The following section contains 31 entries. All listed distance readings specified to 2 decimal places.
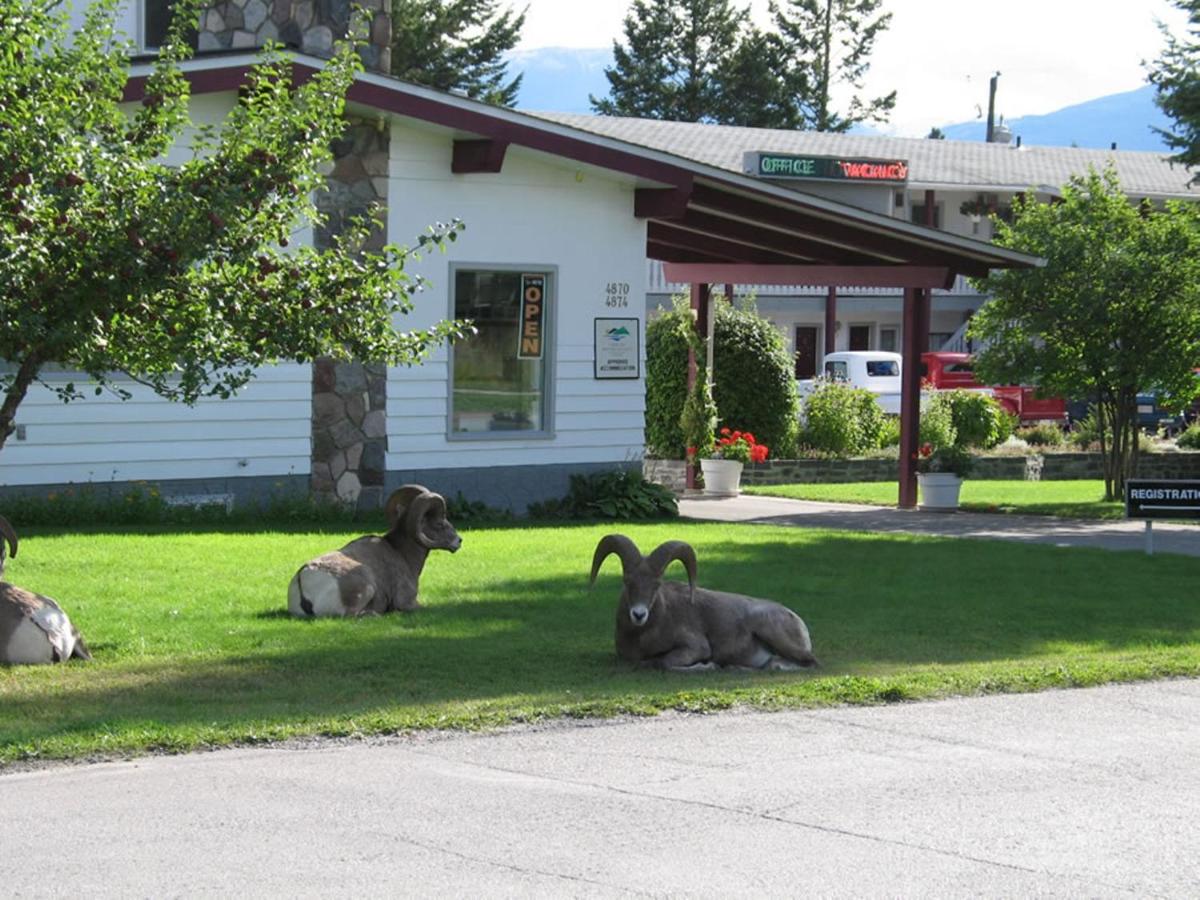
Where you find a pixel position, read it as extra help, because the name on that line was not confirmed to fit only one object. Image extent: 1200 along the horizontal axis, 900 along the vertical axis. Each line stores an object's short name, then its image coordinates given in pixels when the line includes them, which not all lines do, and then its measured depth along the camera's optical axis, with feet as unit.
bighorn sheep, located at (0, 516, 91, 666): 34.35
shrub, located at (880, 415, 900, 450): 105.40
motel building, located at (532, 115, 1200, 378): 160.56
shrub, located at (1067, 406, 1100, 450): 111.24
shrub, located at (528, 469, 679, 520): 67.56
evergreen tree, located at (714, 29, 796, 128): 244.22
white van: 138.62
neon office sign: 156.41
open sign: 67.00
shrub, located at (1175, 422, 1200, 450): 112.06
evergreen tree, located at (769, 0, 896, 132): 249.14
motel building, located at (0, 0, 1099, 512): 58.95
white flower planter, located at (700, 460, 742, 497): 83.46
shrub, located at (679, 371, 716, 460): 83.76
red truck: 131.23
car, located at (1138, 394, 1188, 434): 121.93
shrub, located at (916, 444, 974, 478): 77.97
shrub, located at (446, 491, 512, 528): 63.87
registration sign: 57.82
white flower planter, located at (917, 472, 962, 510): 77.46
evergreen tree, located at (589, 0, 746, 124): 247.70
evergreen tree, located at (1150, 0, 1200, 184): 73.87
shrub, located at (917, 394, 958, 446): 102.99
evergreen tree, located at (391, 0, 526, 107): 181.06
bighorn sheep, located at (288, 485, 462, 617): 40.24
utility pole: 273.13
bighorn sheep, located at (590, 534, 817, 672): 35.99
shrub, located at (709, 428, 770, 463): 87.35
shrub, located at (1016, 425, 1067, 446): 115.03
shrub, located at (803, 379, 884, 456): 100.37
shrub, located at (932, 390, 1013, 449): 109.09
